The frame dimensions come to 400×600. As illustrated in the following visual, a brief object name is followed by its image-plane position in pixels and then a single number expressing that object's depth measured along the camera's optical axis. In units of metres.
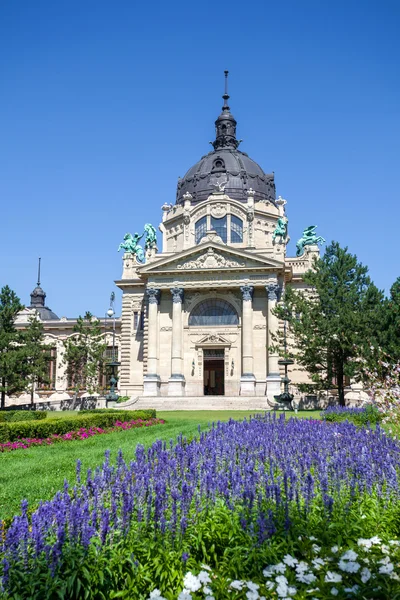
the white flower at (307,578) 5.53
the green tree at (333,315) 39.16
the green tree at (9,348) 49.56
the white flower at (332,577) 5.47
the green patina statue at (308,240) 58.75
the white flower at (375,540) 6.69
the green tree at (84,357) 52.97
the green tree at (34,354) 53.00
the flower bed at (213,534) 5.54
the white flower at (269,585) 5.48
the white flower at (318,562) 5.89
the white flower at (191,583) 5.45
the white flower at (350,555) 5.87
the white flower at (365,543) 6.59
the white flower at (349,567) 5.58
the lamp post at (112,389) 46.23
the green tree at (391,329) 34.91
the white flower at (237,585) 5.52
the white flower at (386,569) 5.61
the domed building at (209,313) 50.84
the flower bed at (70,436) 20.39
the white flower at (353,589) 5.15
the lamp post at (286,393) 40.62
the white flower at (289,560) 5.94
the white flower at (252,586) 5.33
